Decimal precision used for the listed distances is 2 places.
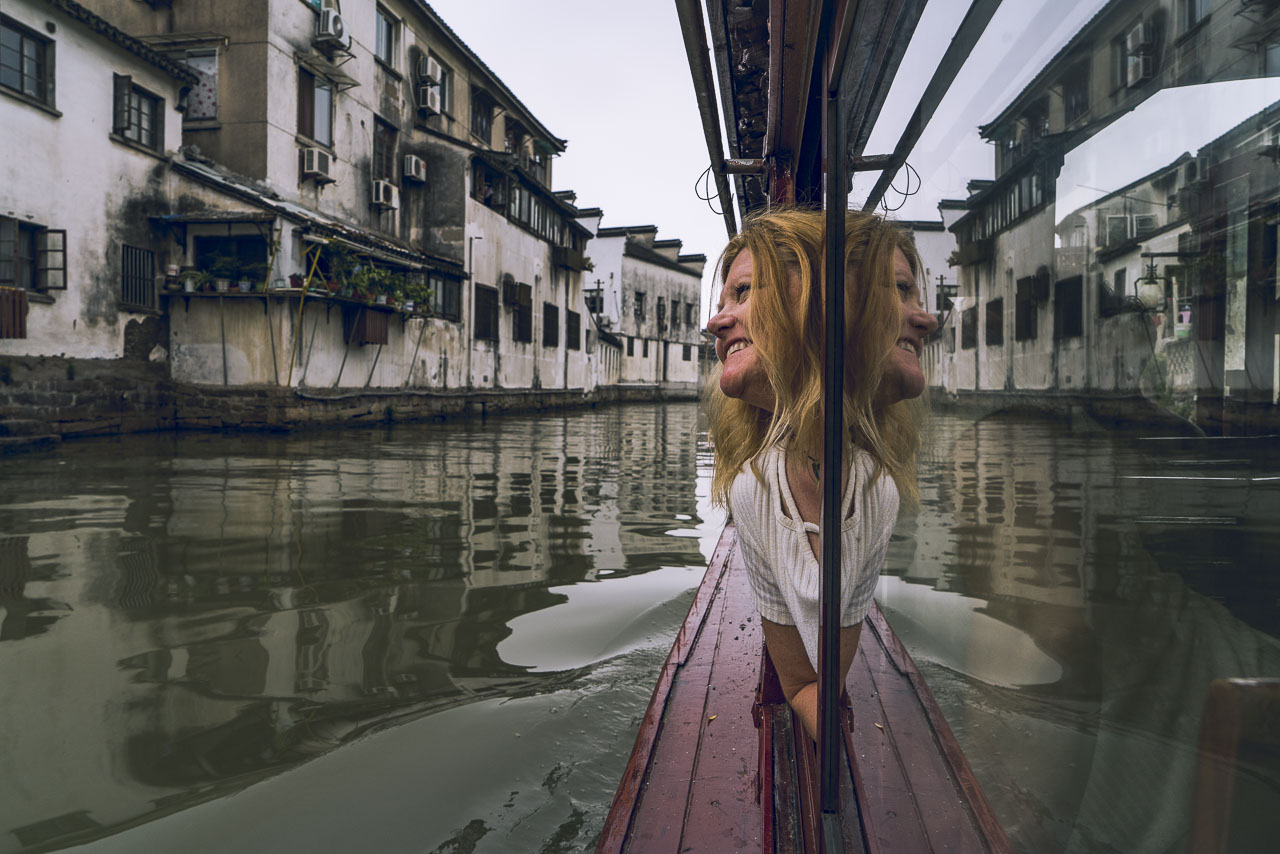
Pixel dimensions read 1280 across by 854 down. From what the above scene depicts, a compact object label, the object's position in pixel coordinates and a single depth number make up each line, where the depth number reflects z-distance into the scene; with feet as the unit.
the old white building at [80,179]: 30.22
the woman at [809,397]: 3.85
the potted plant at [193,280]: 37.37
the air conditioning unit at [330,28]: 42.19
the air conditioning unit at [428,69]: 53.57
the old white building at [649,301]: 104.78
